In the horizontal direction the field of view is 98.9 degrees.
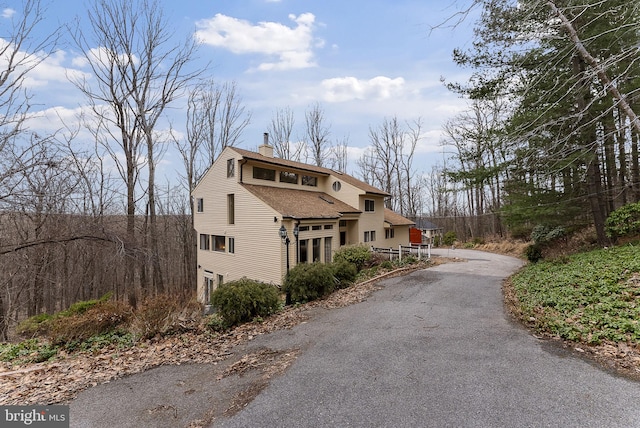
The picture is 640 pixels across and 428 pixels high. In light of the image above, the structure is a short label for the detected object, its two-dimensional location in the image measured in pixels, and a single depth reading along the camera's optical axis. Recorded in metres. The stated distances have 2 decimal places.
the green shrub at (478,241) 24.10
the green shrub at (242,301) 6.86
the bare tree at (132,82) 12.02
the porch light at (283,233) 9.50
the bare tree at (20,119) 5.85
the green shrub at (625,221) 9.06
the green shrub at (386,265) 12.67
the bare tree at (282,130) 25.84
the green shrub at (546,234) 13.85
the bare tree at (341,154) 29.83
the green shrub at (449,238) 27.13
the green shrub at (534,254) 12.84
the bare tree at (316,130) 26.88
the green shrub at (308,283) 8.84
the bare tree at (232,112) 21.22
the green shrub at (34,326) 9.81
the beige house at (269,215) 12.89
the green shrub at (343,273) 10.30
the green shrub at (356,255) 13.28
